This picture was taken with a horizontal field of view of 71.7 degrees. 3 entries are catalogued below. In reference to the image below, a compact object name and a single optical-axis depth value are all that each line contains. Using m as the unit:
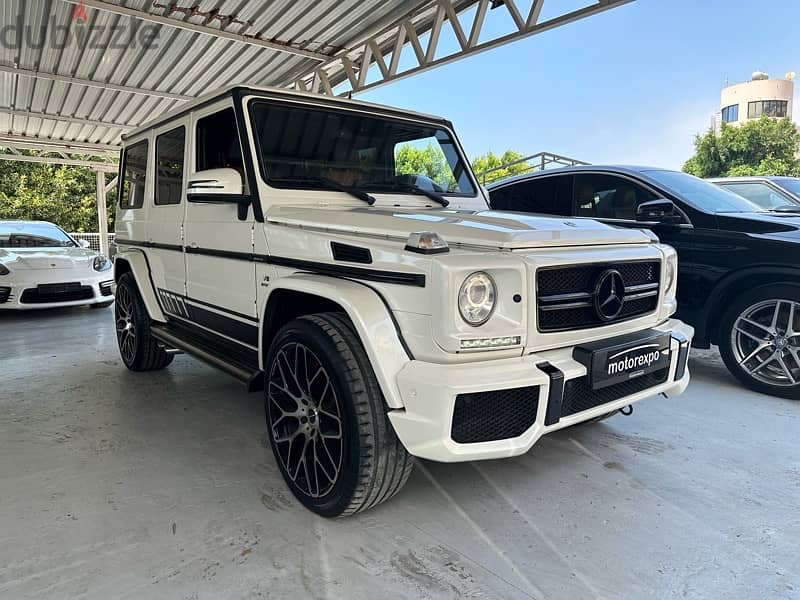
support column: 16.23
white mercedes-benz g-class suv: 1.93
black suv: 3.67
